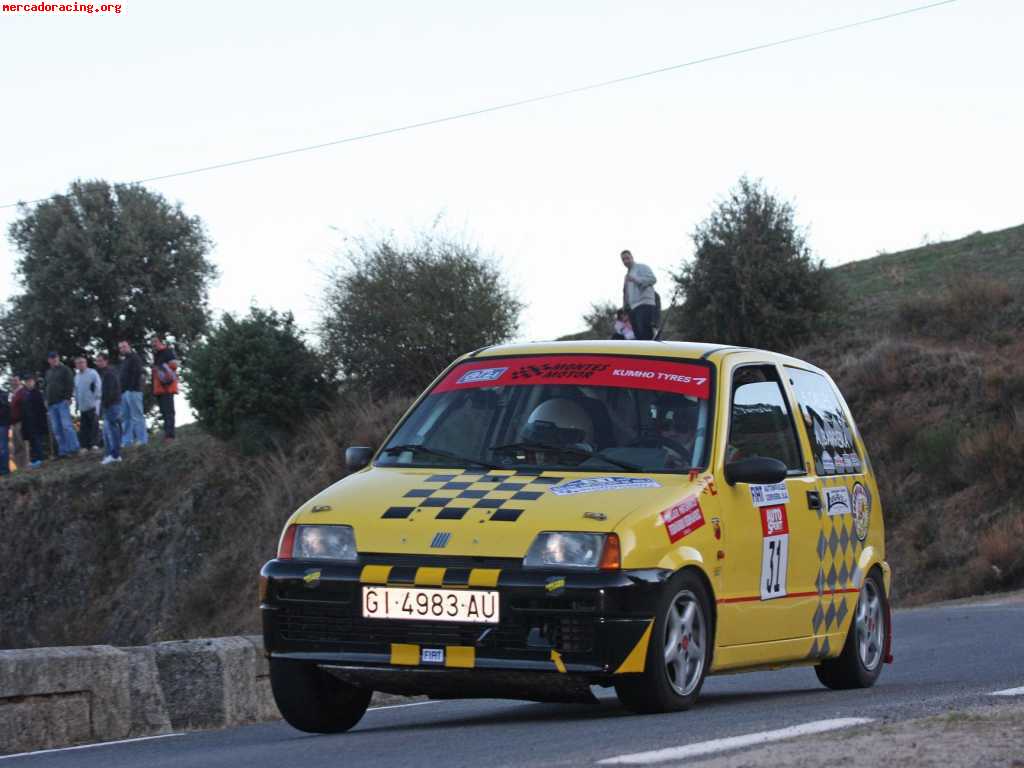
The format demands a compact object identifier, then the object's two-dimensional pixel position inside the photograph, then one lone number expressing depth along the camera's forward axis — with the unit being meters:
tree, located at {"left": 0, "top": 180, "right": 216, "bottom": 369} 51.03
